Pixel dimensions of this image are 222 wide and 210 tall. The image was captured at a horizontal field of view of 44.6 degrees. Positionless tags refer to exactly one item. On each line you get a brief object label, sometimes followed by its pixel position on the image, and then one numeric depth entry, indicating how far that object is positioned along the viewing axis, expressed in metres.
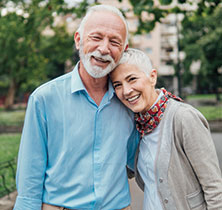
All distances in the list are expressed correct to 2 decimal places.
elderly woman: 1.86
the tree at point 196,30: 6.12
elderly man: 1.87
